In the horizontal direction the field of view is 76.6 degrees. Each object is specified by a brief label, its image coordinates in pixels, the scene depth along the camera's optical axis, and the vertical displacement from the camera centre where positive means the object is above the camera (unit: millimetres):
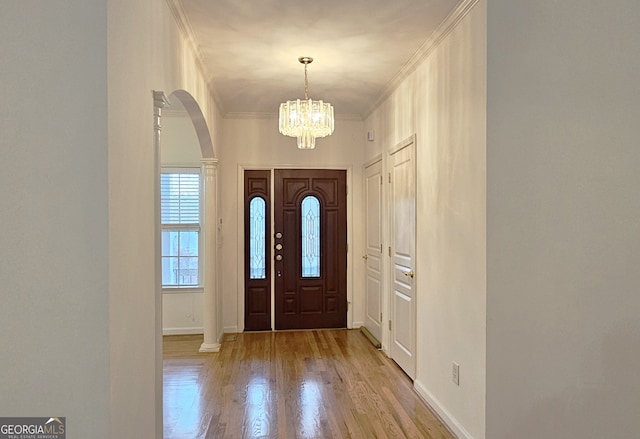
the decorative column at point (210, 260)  4609 -430
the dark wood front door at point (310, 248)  5453 -355
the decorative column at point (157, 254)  2121 -166
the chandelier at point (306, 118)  3520 +915
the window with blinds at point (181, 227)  5305 -51
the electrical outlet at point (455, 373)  2729 -1036
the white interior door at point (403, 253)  3633 -304
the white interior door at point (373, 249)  4793 -336
